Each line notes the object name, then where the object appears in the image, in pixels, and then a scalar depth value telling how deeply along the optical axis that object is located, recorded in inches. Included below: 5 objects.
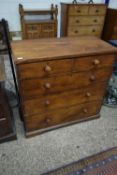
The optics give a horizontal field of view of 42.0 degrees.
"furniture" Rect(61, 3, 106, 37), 102.8
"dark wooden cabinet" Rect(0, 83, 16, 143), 44.9
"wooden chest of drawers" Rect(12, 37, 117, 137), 41.6
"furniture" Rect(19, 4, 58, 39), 105.1
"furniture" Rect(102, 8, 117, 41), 112.3
